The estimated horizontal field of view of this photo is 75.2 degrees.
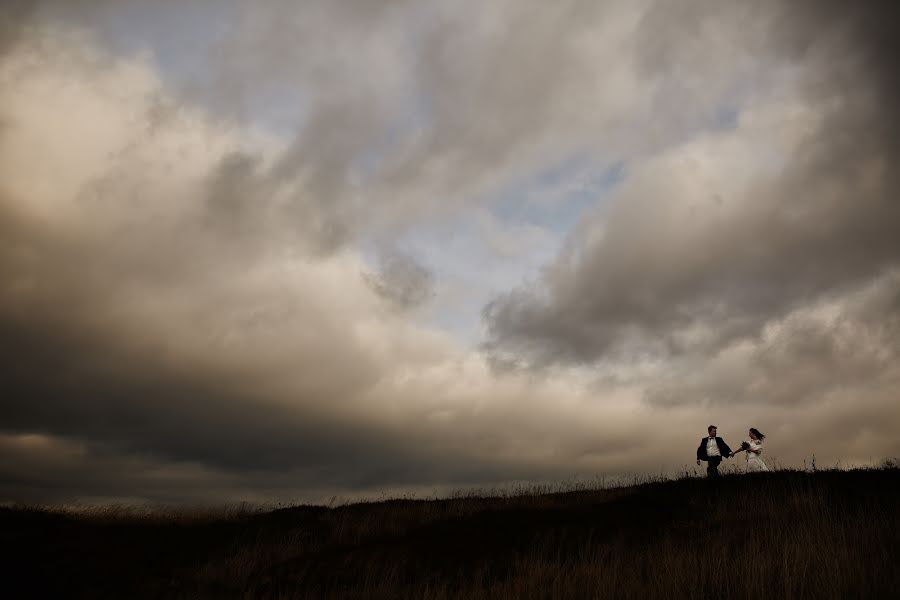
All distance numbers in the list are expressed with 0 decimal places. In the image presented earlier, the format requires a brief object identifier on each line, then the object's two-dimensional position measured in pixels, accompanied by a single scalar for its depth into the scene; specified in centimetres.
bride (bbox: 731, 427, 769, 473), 1931
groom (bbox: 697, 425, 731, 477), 2041
